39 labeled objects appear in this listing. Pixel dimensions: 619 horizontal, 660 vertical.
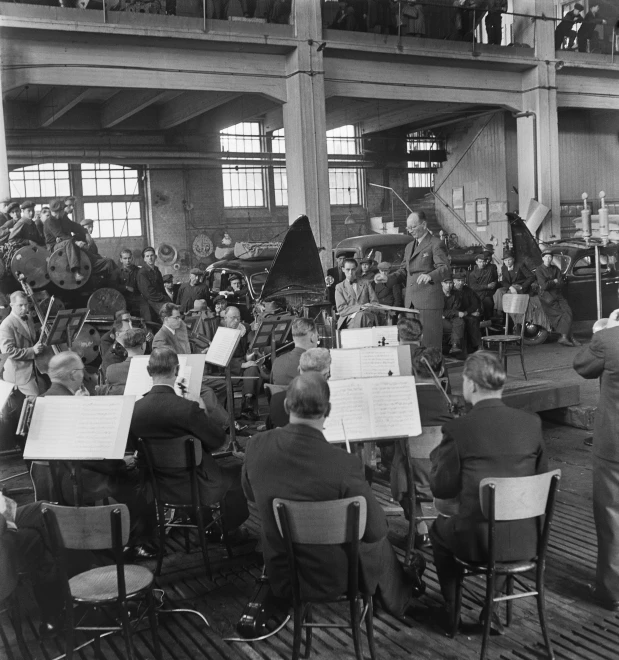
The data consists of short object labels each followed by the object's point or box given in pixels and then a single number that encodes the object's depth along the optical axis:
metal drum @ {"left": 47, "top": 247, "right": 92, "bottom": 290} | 10.02
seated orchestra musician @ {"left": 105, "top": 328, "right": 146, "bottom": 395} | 5.98
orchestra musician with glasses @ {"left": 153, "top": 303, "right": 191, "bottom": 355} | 7.89
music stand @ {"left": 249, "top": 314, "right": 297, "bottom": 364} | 8.34
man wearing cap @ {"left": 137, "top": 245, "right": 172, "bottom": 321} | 11.62
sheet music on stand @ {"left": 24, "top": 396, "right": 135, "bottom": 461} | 3.88
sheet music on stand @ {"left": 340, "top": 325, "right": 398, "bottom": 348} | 6.56
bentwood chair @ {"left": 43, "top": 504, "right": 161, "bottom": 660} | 3.26
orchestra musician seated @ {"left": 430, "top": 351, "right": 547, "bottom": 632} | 3.55
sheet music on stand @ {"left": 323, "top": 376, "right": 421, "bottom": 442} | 4.09
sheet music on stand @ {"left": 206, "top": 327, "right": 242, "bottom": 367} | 6.86
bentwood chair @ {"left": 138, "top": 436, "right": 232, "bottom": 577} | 4.51
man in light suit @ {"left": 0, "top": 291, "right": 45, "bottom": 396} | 7.80
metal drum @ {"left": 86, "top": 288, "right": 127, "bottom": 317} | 10.77
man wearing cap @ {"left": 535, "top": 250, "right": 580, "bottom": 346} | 13.41
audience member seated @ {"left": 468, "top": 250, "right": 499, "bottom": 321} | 14.27
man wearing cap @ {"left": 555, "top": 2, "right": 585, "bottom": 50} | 17.86
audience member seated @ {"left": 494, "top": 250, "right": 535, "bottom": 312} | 13.71
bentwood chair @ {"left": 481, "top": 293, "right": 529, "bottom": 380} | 9.98
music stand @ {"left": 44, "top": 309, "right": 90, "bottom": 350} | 8.27
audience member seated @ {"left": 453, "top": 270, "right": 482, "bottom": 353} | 13.23
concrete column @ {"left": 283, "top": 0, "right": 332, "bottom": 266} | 14.49
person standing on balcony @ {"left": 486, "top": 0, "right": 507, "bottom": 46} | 17.02
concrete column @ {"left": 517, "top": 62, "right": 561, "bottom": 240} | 17.80
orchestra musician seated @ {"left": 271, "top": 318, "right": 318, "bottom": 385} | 6.31
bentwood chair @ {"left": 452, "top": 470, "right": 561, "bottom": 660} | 3.36
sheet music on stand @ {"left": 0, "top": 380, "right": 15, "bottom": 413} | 4.15
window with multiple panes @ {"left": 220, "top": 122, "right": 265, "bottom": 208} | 21.92
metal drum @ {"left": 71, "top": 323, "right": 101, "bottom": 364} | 9.95
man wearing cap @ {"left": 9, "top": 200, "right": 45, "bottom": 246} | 10.02
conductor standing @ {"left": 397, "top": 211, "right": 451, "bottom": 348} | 8.12
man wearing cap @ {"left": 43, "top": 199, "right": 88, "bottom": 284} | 10.12
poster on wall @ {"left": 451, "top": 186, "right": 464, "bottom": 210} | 23.12
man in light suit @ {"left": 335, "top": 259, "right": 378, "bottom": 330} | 10.86
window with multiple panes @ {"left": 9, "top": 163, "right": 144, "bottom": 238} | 19.73
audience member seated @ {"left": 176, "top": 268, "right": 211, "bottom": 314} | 12.76
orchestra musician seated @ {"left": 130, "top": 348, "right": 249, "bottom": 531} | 4.54
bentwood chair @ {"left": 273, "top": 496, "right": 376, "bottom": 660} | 3.15
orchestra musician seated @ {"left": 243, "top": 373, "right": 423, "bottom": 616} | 3.29
